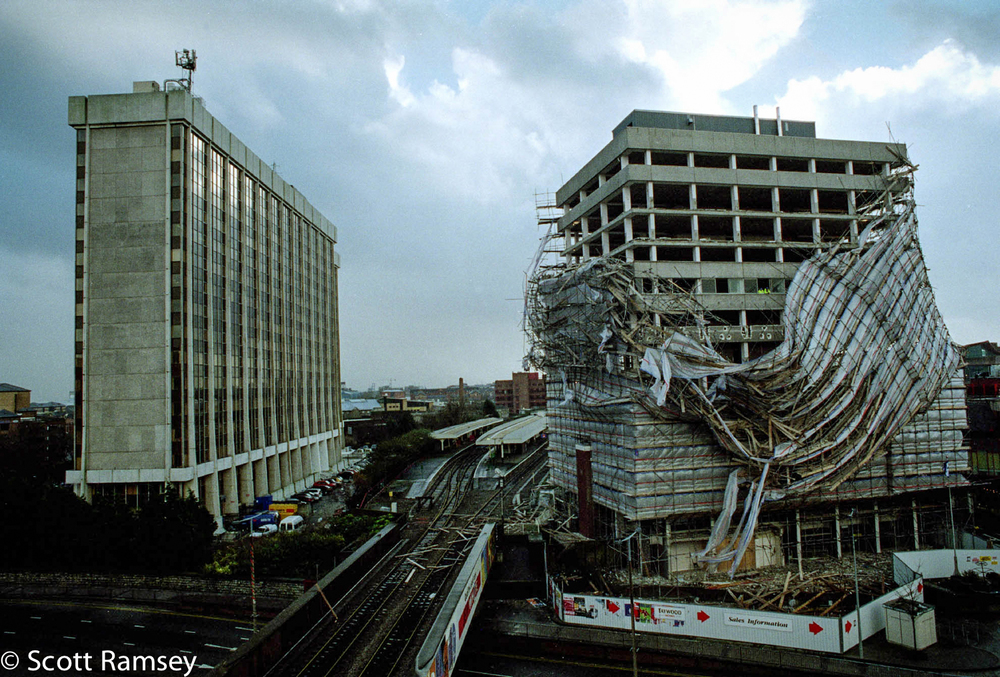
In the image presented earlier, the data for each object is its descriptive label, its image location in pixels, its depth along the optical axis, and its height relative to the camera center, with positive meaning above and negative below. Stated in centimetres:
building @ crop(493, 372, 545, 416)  16812 -480
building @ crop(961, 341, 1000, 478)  4981 -532
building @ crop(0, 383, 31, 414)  12462 -57
